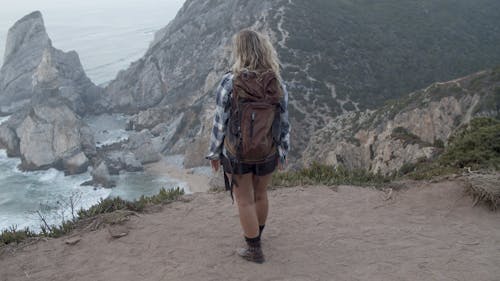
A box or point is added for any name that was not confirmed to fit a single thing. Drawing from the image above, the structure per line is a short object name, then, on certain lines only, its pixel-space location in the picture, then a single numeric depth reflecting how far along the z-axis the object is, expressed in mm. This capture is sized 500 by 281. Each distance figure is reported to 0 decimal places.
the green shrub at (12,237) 5367
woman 3861
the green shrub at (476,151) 7181
